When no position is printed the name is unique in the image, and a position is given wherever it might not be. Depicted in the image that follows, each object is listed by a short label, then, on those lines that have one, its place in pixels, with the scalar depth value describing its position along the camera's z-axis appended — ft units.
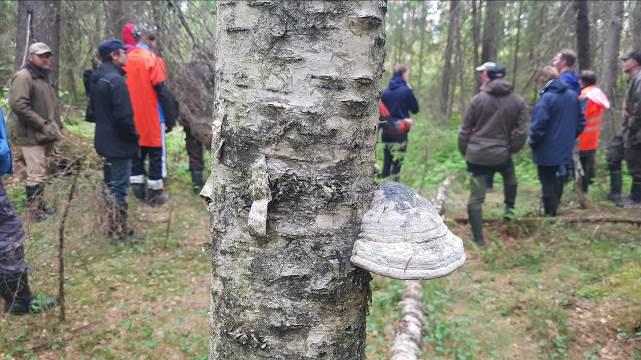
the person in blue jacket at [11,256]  12.08
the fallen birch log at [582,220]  19.93
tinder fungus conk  3.66
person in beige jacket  18.60
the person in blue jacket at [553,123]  20.36
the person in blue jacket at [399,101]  27.45
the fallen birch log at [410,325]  11.79
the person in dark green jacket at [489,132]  19.24
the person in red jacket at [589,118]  24.62
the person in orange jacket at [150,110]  20.71
